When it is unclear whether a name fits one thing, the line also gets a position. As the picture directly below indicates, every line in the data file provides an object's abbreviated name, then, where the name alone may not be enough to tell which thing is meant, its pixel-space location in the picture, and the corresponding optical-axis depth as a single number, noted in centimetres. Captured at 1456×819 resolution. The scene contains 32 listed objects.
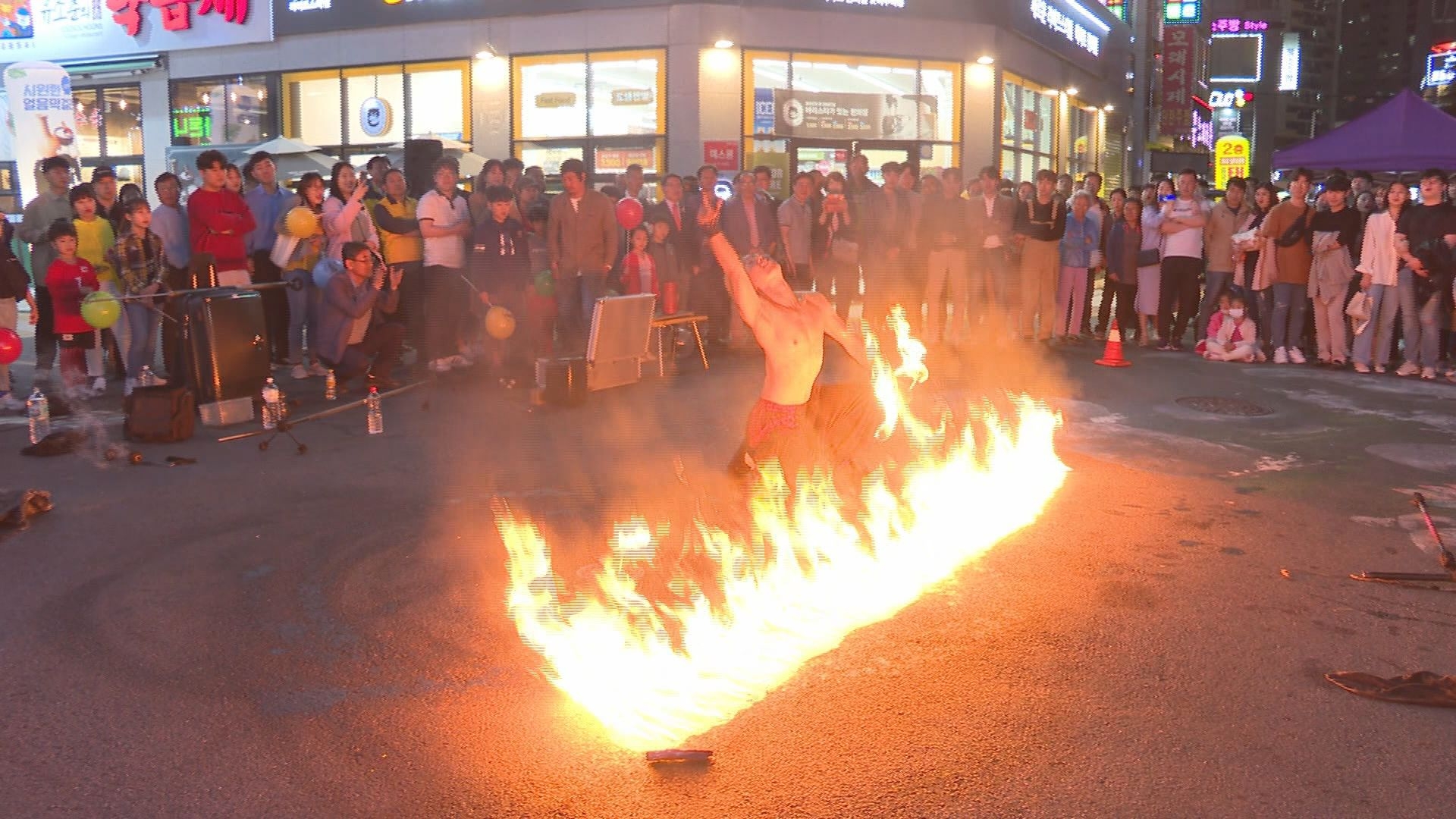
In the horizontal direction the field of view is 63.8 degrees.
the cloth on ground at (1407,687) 419
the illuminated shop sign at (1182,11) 3812
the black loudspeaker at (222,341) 937
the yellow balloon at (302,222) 1074
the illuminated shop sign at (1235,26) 8681
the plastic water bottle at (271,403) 895
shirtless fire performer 607
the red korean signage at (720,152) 2006
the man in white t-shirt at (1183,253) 1390
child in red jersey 1047
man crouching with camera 1052
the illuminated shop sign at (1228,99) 7844
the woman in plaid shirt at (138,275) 1072
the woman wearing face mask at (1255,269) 1326
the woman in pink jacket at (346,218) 1152
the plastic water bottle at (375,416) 895
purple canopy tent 1580
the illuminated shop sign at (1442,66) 7006
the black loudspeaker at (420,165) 1527
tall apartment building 10624
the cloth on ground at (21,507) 646
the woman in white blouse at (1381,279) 1191
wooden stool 1197
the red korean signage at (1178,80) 3562
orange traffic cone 1280
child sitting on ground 1318
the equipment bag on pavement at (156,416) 880
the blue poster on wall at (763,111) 2073
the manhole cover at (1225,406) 1012
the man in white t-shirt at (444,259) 1182
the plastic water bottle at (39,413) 871
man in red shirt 1088
